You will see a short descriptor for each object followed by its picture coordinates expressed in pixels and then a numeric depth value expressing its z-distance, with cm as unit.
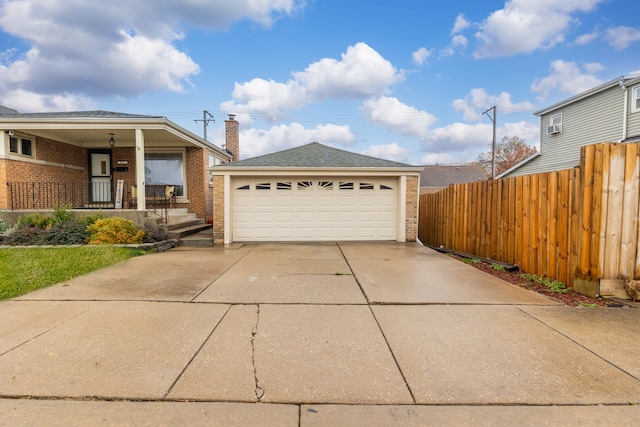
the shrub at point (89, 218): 920
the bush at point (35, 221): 917
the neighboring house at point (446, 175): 3358
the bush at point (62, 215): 930
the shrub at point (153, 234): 900
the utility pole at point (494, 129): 2664
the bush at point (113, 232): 852
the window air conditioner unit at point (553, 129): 1678
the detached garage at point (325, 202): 1062
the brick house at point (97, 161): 1020
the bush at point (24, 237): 846
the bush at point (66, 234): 848
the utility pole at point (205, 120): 2659
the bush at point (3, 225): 930
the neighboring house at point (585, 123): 1336
